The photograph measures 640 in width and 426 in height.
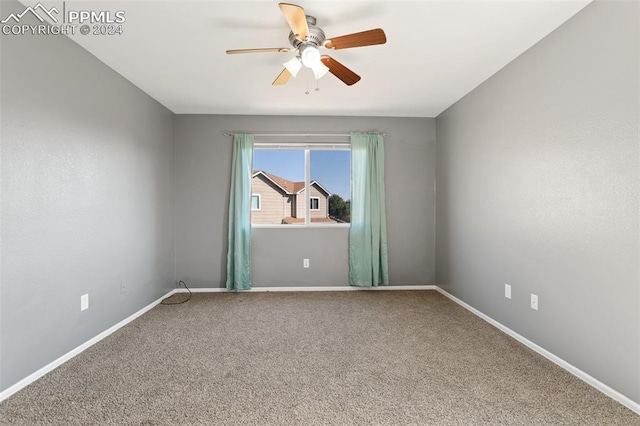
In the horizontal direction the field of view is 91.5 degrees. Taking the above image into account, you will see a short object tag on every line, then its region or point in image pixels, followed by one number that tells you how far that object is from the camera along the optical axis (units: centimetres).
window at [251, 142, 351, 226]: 430
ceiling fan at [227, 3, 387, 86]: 179
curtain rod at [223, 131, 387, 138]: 416
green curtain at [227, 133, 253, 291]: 403
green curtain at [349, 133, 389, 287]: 411
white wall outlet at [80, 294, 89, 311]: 242
